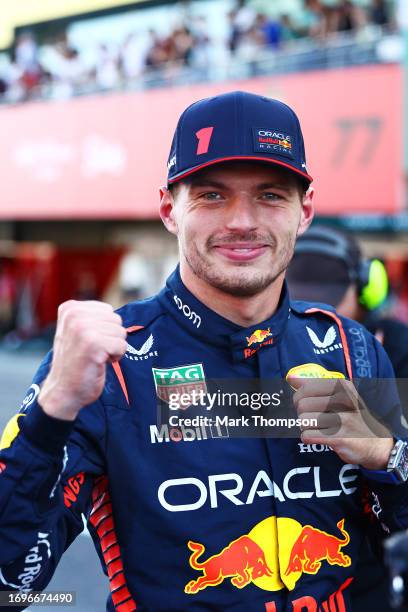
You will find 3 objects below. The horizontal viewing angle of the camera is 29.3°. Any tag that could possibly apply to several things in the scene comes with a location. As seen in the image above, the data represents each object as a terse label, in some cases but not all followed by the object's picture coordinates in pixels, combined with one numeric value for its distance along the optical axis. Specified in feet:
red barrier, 32.78
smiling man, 5.24
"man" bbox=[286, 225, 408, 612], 9.73
